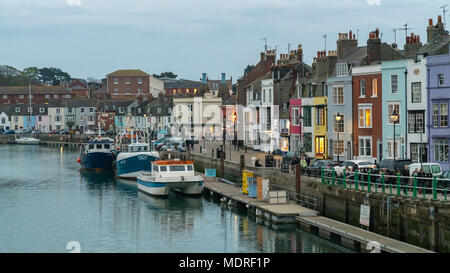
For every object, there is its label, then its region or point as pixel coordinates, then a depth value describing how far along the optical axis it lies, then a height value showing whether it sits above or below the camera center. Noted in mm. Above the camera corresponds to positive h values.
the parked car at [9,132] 174250 -1696
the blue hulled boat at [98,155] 92312 -3973
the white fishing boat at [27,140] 165875 -3487
